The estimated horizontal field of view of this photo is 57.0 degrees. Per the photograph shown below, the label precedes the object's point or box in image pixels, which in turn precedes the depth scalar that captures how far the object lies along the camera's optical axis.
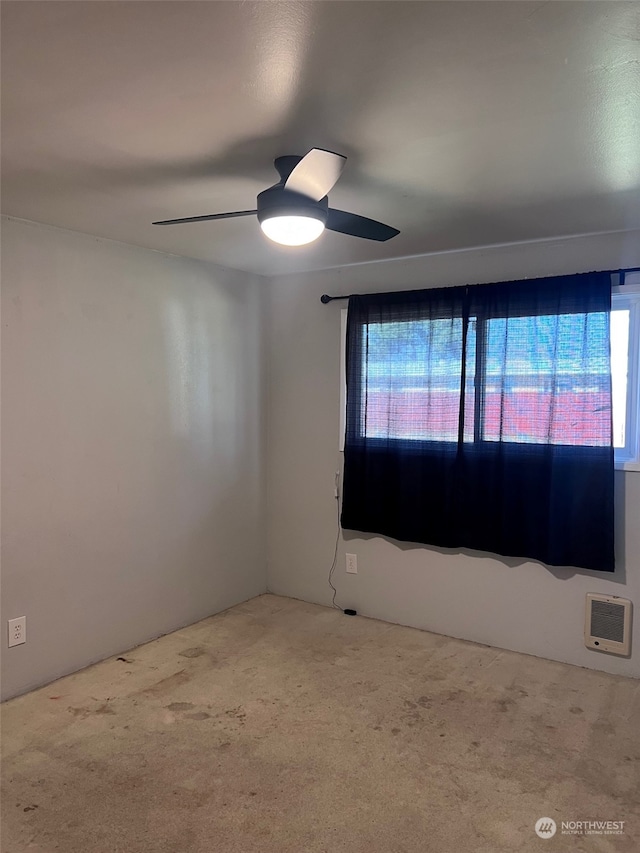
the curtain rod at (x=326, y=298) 3.95
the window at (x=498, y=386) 3.04
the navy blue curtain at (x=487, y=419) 3.04
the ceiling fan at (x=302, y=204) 1.80
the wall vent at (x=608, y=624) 3.03
